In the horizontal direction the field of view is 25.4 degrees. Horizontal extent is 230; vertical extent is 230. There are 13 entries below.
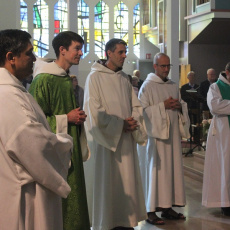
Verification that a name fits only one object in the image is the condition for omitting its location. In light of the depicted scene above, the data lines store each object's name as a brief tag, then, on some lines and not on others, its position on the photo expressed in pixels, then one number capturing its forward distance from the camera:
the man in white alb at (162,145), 5.84
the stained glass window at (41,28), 22.16
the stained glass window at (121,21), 22.61
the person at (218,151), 6.11
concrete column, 7.58
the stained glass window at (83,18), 22.19
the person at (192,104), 11.27
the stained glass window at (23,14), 21.75
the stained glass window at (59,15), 22.27
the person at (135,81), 12.12
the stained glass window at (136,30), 22.55
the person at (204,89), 12.08
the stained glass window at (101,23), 22.55
